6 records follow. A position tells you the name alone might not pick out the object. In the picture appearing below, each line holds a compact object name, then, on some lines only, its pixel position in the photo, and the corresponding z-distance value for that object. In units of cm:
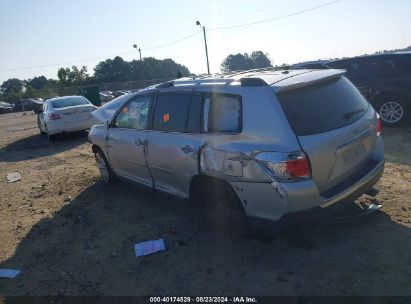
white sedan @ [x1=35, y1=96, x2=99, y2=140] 1188
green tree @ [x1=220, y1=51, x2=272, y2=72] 10812
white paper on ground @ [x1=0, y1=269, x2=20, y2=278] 391
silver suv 318
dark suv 816
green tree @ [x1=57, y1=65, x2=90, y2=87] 7850
